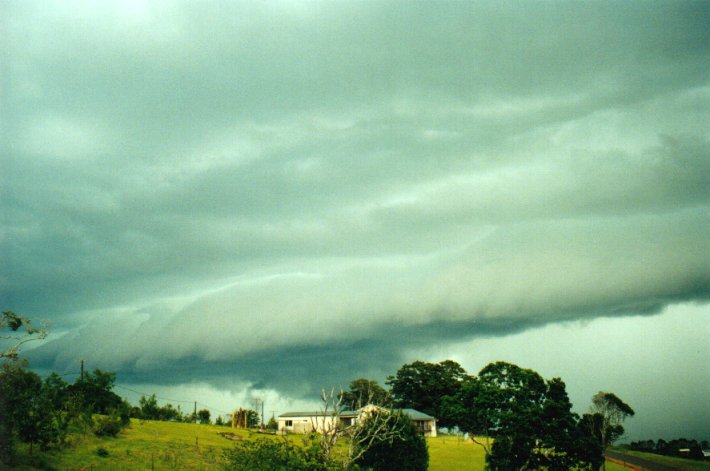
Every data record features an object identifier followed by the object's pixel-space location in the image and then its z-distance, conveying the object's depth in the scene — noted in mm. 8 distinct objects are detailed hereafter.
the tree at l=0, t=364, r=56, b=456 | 41375
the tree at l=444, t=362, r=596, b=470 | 59469
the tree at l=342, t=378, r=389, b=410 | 150000
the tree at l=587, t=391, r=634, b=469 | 98238
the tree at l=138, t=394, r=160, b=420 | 89756
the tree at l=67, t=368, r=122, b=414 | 82438
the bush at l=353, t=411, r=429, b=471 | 54750
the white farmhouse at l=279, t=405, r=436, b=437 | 124812
